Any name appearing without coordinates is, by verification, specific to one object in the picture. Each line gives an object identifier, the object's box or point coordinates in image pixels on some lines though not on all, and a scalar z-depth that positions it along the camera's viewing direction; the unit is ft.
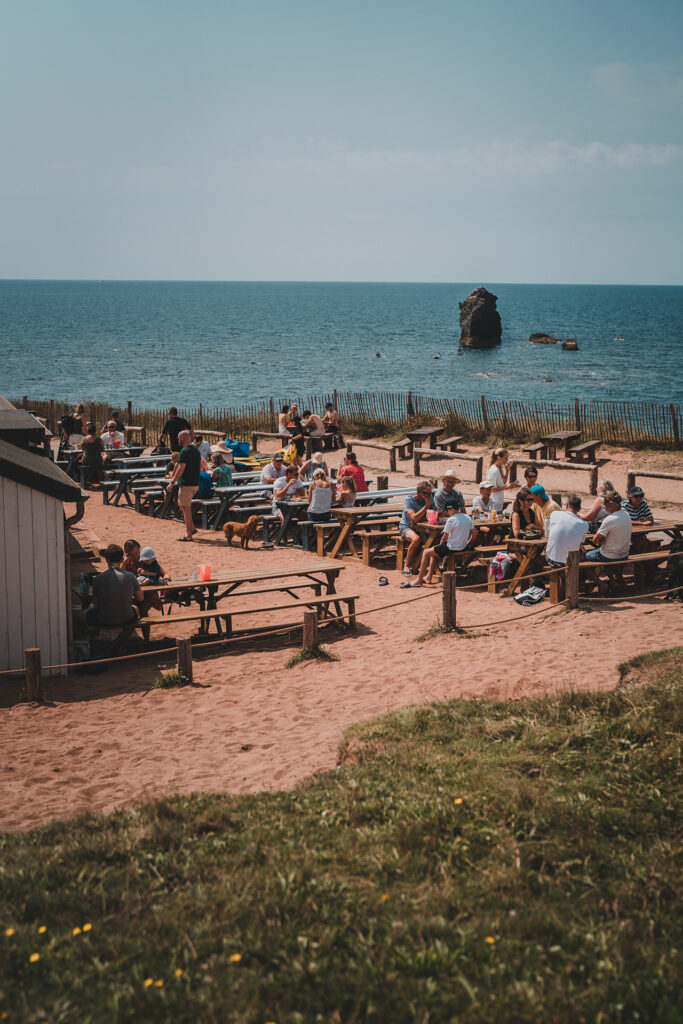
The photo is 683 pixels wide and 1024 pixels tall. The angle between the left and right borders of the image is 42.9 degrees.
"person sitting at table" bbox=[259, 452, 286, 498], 52.01
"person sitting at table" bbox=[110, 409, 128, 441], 72.64
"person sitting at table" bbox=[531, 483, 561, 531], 36.88
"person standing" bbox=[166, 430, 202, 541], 46.37
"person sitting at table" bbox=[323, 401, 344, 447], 75.92
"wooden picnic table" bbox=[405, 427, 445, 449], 74.95
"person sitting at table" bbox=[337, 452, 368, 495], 47.21
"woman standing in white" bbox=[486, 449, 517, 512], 42.93
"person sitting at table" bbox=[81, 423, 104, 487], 61.11
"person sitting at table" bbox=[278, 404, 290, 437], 66.23
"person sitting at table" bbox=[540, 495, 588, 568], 33.19
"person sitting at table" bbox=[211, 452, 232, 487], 51.88
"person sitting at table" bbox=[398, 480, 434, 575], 39.99
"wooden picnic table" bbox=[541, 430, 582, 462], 73.41
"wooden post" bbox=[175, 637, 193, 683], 27.71
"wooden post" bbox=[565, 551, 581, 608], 31.48
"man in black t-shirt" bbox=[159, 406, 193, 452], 62.59
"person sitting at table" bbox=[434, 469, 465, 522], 39.04
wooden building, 28.55
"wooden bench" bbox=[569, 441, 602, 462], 70.54
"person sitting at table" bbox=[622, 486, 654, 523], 38.22
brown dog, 45.06
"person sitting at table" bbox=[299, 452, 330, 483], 51.18
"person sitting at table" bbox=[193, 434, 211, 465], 55.80
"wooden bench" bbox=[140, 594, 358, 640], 30.81
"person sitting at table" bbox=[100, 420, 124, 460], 67.92
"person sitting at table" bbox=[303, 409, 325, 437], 70.18
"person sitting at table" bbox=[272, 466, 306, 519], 46.83
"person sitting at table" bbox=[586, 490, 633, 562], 33.47
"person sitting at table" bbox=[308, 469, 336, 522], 44.14
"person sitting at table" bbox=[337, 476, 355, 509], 46.26
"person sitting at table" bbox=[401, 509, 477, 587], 36.83
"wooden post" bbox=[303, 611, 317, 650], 29.25
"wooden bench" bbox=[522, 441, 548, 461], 71.56
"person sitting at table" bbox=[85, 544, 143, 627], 29.86
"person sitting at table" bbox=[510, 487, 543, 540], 36.96
